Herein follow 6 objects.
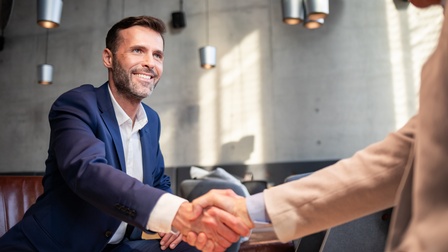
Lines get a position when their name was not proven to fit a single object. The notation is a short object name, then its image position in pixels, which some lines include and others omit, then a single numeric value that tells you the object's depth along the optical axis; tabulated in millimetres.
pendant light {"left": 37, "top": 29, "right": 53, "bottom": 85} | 6867
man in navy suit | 1451
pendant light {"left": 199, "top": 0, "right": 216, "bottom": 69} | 6211
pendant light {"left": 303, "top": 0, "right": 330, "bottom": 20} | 4676
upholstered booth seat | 2152
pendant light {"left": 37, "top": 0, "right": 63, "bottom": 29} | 4578
